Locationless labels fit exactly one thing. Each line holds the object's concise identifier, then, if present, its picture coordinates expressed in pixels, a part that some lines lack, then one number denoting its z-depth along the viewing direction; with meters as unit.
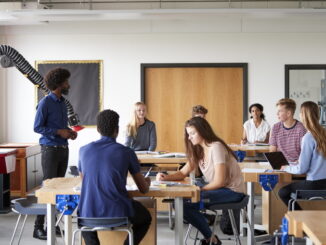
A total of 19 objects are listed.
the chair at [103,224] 3.67
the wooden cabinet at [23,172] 7.86
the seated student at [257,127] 8.69
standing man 5.43
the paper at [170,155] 6.61
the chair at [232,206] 4.40
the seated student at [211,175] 4.43
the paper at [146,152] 7.09
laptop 5.20
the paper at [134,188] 3.99
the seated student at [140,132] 7.21
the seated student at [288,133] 6.16
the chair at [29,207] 4.49
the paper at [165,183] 4.17
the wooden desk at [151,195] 3.96
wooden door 9.73
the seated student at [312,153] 4.91
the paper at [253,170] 5.11
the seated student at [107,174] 3.70
